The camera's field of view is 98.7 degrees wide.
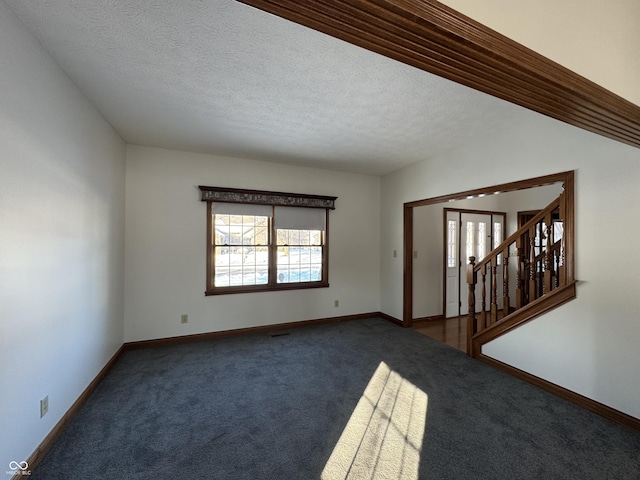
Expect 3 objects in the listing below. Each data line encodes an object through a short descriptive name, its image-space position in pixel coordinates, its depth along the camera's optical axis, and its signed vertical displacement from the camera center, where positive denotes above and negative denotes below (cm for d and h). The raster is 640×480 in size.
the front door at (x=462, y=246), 517 -7
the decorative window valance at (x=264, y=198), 392 +67
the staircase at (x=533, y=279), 254 -39
